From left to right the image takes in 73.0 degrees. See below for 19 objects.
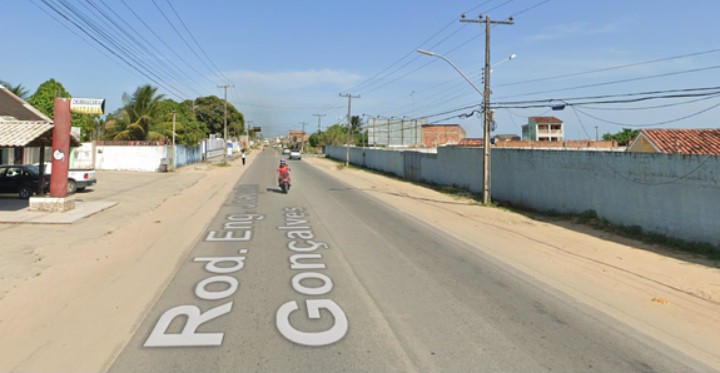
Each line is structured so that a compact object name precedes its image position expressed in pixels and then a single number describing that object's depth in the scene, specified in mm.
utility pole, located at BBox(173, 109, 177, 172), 41419
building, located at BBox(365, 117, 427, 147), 77231
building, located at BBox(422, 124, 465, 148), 96000
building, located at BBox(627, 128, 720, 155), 21453
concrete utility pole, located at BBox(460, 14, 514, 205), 20266
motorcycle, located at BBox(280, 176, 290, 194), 22625
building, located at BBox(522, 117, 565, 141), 75719
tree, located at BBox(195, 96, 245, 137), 107938
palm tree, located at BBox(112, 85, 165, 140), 40906
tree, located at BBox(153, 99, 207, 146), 42938
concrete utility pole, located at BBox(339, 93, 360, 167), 57050
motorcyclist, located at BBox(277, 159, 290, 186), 22703
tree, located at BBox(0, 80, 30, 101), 33134
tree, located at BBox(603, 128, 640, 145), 66581
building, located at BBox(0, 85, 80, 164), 14672
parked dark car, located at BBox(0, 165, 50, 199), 19464
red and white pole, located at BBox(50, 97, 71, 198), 15555
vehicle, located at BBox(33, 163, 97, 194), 21969
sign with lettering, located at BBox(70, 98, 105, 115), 16453
